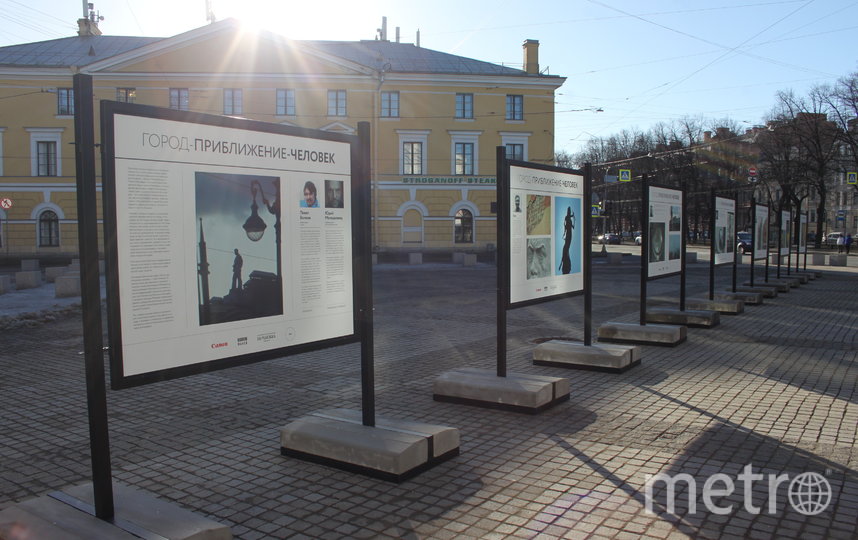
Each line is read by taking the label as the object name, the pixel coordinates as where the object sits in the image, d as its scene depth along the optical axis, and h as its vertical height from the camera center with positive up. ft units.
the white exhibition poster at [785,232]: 71.26 -0.43
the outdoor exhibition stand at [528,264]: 22.17 -1.28
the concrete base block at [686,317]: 39.96 -5.17
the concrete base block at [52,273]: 78.69 -4.46
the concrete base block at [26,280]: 70.49 -4.71
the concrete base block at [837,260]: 109.29 -5.16
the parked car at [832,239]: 212.84 -3.75
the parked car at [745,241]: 160.70 -3.53
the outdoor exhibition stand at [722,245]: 46.16 -1.14
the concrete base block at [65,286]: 60.23 -4.57
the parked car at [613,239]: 260.21 -3.64
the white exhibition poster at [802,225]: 83.05 +0.29
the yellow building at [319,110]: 134.41 +24.49
